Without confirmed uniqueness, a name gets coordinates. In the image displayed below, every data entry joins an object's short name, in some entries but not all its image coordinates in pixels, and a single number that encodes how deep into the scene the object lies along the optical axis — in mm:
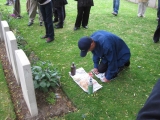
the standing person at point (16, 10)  7111
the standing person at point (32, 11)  6277
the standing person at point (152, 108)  707
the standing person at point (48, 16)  4641
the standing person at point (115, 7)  7688
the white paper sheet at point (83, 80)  3333
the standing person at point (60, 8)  5720
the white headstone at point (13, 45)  2906
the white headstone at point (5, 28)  3562
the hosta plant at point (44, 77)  2929
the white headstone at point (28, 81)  2272
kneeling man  3048
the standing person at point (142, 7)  7408
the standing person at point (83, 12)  5459
